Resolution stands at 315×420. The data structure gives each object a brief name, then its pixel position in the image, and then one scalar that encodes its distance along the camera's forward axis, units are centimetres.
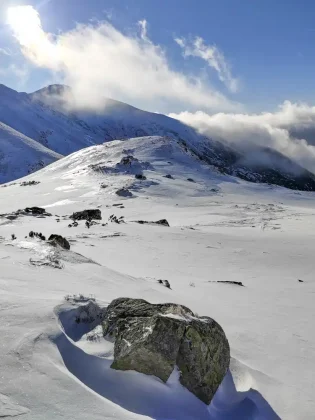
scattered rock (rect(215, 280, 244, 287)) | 1266
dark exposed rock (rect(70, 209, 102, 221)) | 3173
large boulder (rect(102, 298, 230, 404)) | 476
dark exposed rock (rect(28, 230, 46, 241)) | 1747
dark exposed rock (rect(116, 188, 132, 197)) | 5034
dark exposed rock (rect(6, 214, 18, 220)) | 2969
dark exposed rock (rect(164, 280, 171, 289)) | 1135
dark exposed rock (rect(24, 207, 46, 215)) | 3357
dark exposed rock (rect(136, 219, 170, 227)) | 2852
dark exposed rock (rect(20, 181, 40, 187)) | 6298
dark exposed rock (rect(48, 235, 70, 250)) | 1432
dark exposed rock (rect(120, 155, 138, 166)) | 7200
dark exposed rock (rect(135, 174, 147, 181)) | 6126
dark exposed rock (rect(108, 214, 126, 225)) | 2818
